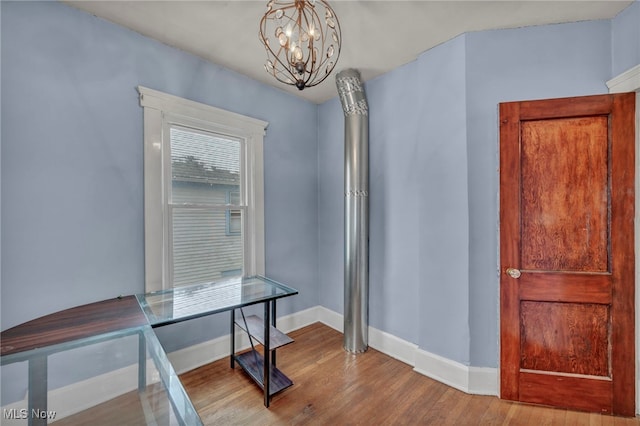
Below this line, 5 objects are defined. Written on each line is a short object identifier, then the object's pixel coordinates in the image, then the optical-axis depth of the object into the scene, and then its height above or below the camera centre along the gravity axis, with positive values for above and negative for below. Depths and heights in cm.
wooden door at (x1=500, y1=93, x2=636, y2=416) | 188 -30
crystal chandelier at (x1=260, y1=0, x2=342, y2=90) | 129 +136
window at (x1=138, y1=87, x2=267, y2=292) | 224 +18
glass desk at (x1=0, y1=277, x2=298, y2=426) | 114 -70
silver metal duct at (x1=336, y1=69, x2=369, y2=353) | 276 -7
